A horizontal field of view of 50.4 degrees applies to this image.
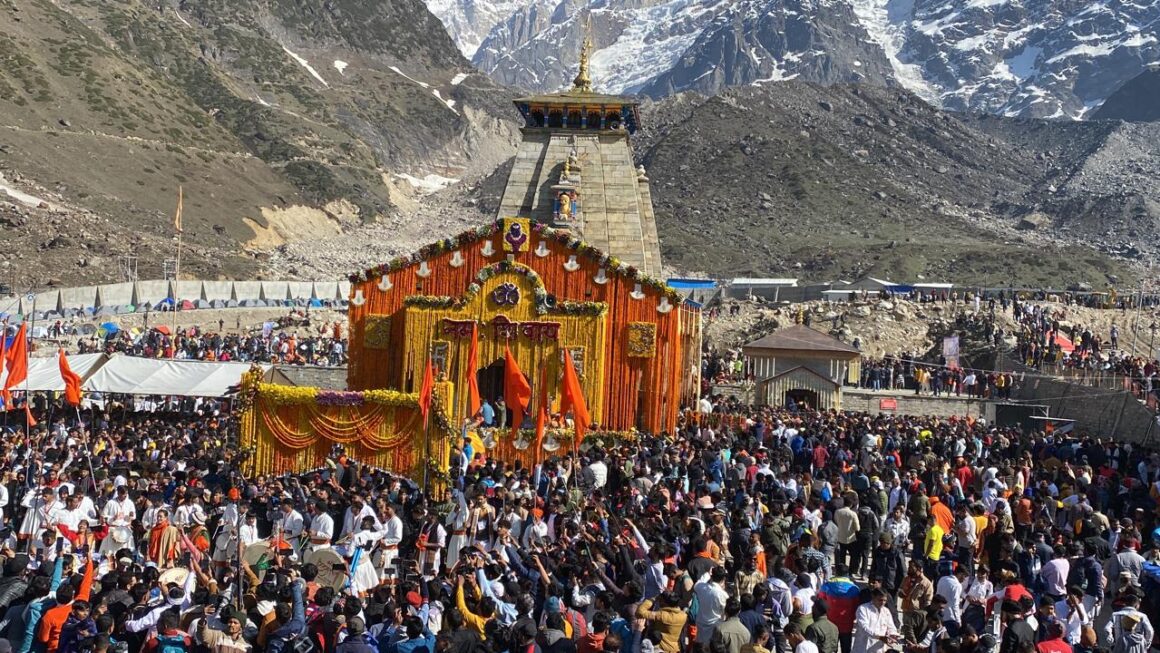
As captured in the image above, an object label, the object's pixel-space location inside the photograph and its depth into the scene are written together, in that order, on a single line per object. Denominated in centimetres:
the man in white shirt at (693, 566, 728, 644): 1205
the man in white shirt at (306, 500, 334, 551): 1612
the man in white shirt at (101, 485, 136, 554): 1719
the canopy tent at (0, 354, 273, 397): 3083
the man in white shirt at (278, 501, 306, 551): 1669
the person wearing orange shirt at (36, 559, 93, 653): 1168
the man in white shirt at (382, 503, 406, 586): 1611
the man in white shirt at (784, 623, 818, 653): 1079
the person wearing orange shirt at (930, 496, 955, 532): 1642
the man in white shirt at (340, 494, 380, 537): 1650
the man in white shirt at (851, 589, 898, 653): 1190
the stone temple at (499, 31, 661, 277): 3491
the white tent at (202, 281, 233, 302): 5822
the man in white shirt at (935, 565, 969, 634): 1316
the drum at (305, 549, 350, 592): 1440
